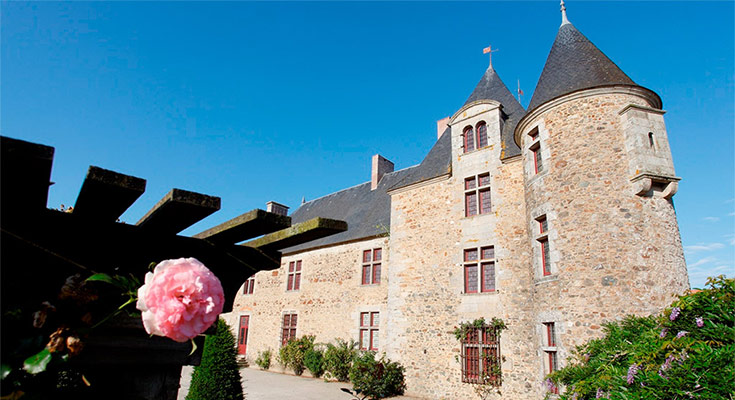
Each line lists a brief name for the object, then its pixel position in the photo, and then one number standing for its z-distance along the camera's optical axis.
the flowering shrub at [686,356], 3.61
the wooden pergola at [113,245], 1.47
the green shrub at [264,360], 15.71
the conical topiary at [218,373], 5.43
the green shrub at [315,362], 13.45
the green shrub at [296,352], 14.26
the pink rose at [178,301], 1.12
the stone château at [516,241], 7.46
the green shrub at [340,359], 12.68
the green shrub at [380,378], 10.50
